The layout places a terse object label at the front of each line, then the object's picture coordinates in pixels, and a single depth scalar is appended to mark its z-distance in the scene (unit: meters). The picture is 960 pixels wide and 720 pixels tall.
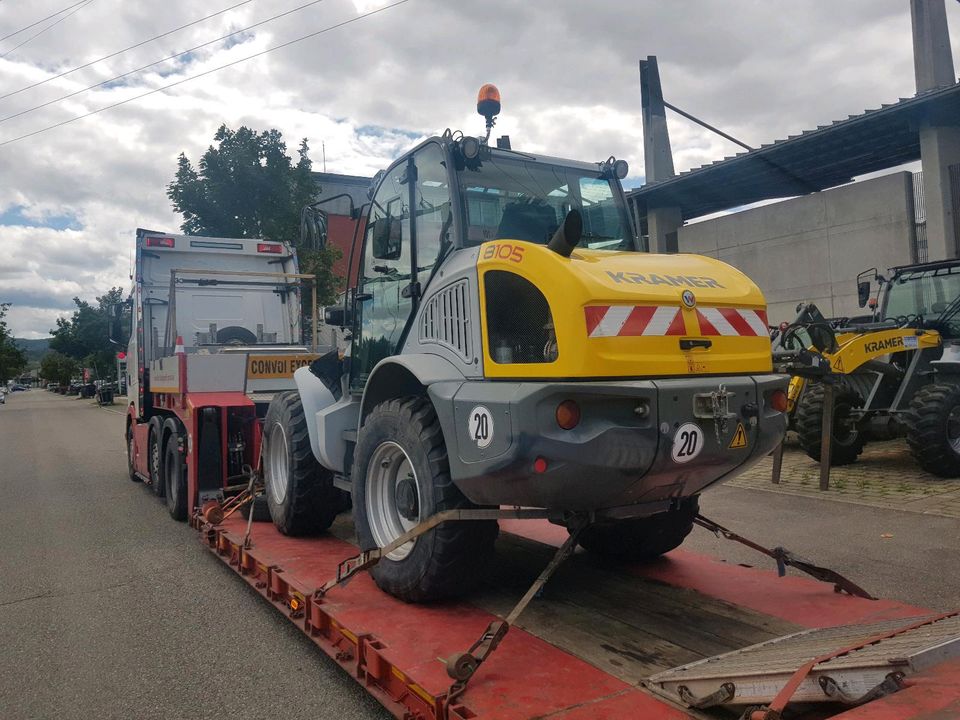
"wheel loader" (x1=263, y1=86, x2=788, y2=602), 3.45
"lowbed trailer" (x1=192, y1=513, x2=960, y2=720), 2.73
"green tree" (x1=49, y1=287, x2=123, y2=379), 41.53
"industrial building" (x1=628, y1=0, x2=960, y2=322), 14.99
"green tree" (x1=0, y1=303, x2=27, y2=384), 62.22
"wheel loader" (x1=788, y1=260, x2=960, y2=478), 8.88
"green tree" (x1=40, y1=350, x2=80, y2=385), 87.88
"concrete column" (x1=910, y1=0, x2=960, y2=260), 14.85
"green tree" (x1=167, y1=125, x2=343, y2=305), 20.00
